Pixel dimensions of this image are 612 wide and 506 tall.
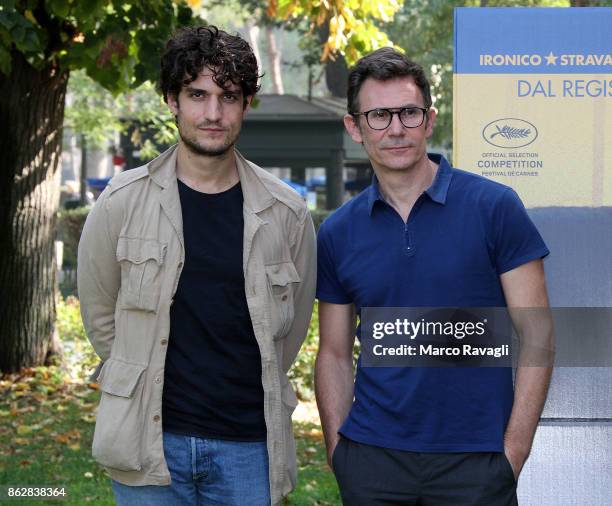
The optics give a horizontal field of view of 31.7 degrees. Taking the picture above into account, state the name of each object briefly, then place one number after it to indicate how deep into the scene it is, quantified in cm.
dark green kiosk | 2705
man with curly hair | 336
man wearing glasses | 313
